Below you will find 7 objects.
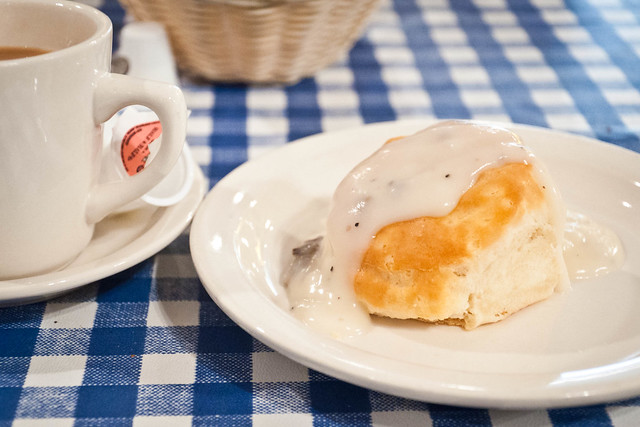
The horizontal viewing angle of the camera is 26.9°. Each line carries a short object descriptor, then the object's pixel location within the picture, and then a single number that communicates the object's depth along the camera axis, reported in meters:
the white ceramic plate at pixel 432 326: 0.44
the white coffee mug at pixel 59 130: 0.47
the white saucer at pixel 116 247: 0.48
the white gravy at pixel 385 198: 0.49
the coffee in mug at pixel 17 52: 0.50
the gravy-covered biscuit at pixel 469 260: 0.48
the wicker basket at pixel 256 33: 0.63
